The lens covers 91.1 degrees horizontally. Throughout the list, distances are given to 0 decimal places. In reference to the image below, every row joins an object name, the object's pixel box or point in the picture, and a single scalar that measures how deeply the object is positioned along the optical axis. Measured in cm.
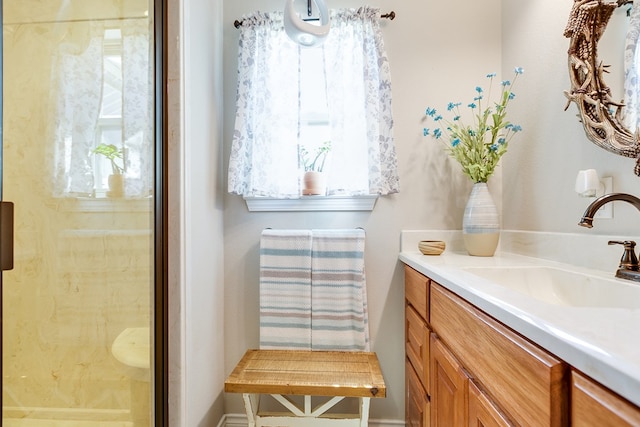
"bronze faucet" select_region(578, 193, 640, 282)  84
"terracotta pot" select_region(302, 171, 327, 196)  155
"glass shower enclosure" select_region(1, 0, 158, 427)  74
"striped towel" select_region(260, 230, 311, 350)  154
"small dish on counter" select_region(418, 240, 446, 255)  143
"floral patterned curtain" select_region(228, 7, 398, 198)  154
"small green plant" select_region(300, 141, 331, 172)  162
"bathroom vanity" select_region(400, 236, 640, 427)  40
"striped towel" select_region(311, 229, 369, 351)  152
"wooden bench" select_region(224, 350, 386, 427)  119
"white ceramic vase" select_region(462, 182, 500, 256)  140
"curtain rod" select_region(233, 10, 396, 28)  159
